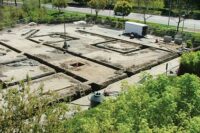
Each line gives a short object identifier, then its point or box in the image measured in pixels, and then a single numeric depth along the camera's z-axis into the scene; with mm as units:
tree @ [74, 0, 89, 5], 87038
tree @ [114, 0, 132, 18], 68375
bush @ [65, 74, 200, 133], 17234
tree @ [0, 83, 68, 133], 14859
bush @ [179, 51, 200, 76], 36656
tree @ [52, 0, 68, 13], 70562
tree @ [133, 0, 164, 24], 67938
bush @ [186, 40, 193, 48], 49994
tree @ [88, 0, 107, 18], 66562
